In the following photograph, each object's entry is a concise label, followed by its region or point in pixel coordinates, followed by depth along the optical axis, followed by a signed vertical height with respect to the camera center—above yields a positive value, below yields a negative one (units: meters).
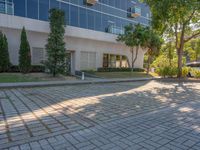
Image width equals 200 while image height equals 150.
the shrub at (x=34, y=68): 16.99 -0.18
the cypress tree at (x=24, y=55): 16.48 +1.08
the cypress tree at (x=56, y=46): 16.44 +1.99
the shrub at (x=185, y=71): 20.91 -0.45
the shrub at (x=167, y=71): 20.02 -0.46
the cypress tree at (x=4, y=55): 15.91 +1.05
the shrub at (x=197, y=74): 20.03 -0.77
